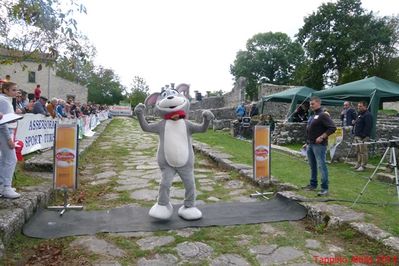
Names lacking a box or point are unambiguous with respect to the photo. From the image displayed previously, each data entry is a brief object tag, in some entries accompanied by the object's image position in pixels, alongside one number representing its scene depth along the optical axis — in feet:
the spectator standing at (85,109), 67.71
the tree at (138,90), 208.41
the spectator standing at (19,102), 36.06
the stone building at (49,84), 158.02
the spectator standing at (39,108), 33.90
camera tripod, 16.17
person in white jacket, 14.98
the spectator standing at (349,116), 39.91
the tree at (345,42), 133.18
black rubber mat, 13.71
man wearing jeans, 18.98
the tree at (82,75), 196.79
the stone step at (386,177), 23.33
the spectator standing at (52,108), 37.00
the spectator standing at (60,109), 40.65
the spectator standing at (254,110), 59.82
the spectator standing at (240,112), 58.80
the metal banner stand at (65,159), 16.53
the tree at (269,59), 192.44
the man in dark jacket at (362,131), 29.01
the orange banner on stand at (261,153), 19.89
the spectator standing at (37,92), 45.15
